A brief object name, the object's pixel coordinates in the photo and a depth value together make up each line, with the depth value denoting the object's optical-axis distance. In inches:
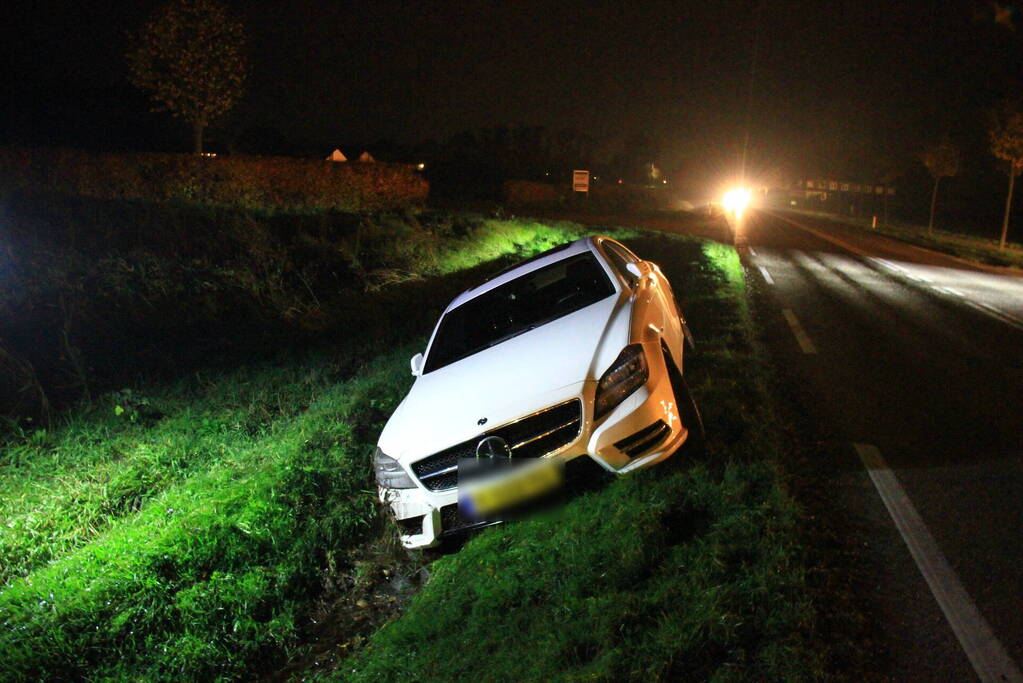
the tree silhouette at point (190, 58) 964.6
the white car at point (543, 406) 172.7
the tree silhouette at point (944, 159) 1449.3
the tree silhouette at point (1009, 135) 960.3
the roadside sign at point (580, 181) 1015.0
